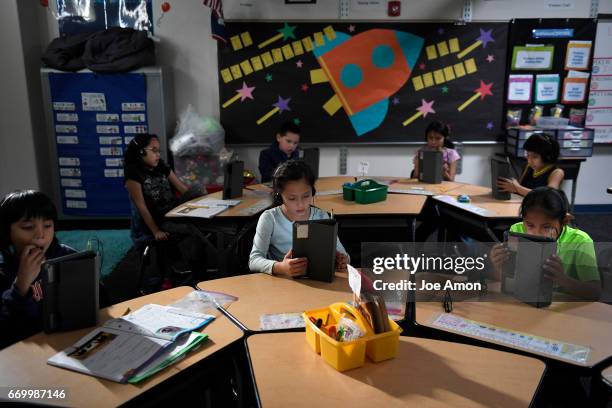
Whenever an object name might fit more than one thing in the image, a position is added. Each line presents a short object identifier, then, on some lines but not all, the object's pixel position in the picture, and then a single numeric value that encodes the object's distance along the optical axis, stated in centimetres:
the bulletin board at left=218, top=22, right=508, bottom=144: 510
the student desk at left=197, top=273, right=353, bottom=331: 176
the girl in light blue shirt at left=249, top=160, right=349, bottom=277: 226
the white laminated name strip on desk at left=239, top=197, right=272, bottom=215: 311
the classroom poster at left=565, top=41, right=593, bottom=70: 513
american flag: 496
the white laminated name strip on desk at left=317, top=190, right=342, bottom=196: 371
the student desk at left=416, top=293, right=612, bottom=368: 154
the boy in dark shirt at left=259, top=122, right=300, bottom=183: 418
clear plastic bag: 500
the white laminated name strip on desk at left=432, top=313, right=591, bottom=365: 145
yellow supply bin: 136
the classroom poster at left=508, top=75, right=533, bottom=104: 518
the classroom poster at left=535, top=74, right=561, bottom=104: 519
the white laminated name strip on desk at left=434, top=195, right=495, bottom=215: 310
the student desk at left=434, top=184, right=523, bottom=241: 301
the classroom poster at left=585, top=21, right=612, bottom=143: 517
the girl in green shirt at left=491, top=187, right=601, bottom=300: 181
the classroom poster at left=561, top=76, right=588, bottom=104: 521
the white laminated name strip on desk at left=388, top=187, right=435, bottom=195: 370
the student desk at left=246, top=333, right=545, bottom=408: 125
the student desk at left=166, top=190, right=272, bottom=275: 305
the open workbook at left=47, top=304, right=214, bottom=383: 138
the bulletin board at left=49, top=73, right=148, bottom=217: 496
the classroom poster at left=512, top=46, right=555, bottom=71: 512
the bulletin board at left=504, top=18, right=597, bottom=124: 508
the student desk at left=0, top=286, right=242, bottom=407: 127
